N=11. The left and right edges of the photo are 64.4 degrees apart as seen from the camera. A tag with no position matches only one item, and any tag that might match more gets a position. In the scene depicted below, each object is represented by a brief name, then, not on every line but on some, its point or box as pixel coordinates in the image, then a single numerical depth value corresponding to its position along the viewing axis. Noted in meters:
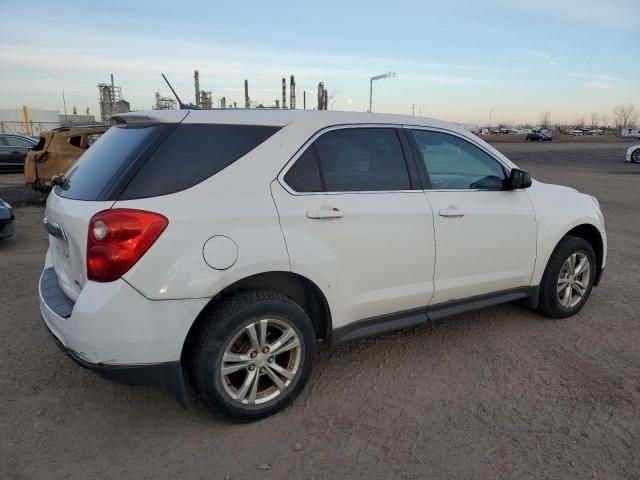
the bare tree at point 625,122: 148.75
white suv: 2.54
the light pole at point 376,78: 61.69
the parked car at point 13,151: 17.28
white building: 58.56
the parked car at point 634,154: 24.62
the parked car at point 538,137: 67.19
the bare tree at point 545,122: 168.32
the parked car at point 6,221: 6.95
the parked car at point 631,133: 80.11
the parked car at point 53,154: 10.95
